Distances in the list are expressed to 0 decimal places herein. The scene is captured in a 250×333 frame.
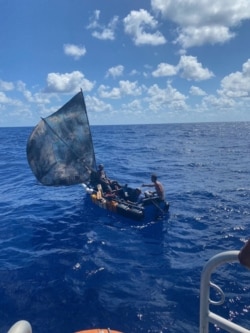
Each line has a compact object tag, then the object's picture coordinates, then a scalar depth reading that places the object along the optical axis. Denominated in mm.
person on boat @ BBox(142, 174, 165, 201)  15867
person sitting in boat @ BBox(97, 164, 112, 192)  19144
